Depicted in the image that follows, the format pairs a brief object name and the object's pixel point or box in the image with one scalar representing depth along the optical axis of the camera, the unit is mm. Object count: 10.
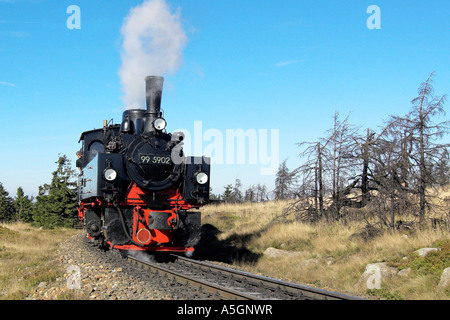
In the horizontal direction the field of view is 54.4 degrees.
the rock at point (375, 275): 7972
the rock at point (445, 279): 6910
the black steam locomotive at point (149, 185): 10156
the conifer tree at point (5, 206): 41469
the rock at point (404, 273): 7957
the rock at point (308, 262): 10664
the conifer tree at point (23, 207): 40169
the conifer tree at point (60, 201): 27750
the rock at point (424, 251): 8325
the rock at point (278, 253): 11869
